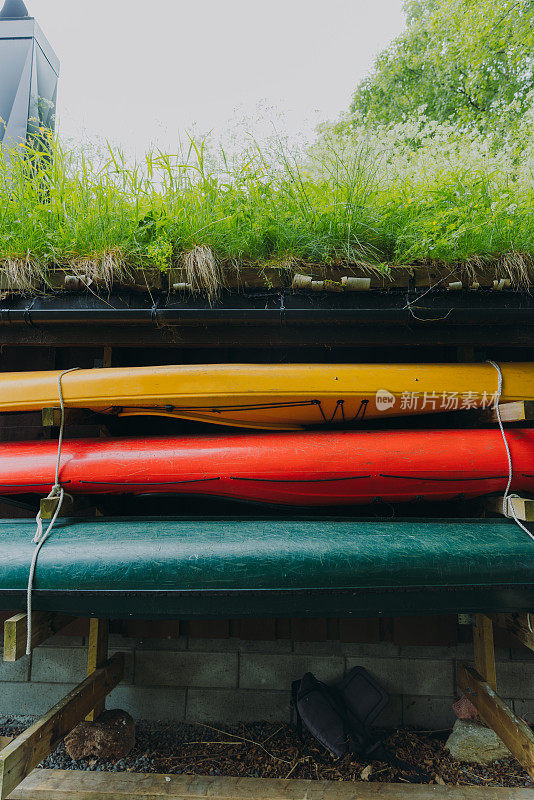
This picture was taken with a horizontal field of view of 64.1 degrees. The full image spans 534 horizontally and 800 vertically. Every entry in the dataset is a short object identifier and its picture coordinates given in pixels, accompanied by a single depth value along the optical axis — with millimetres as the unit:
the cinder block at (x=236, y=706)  2609
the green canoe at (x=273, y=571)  1573
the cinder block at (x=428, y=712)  2562
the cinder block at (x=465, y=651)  2605
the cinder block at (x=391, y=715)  2557
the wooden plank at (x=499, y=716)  1846
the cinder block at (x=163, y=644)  2695
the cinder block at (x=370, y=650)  2629
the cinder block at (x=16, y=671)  2725
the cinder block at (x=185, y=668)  2654
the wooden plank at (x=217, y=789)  1924
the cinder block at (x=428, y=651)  2611
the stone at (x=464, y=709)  2412
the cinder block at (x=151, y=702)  2656
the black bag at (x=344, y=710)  2328
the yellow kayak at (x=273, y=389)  1924
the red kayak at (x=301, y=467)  1874
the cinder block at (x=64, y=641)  2721
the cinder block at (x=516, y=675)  2572
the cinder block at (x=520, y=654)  2578
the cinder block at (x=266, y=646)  2652
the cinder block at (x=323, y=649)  2643
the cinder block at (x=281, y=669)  2629
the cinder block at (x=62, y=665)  2691
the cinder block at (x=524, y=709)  2545
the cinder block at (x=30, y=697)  2697
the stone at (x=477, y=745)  2324
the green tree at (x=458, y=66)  5828
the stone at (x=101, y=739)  2367
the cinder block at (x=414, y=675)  2590
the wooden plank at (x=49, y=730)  1671
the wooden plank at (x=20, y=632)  1685
